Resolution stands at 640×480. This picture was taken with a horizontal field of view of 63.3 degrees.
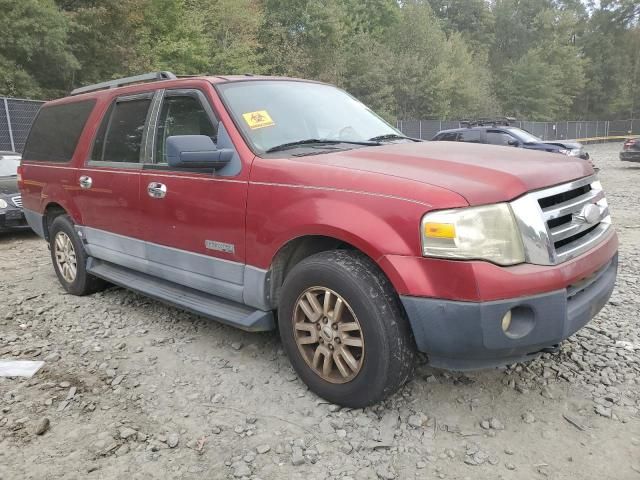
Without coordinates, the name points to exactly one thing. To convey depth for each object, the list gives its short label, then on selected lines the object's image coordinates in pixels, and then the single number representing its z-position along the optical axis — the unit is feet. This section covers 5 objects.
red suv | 7.85
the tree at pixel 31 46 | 53.52
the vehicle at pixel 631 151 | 54.39
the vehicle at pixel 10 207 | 25.66
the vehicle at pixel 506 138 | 43.88
